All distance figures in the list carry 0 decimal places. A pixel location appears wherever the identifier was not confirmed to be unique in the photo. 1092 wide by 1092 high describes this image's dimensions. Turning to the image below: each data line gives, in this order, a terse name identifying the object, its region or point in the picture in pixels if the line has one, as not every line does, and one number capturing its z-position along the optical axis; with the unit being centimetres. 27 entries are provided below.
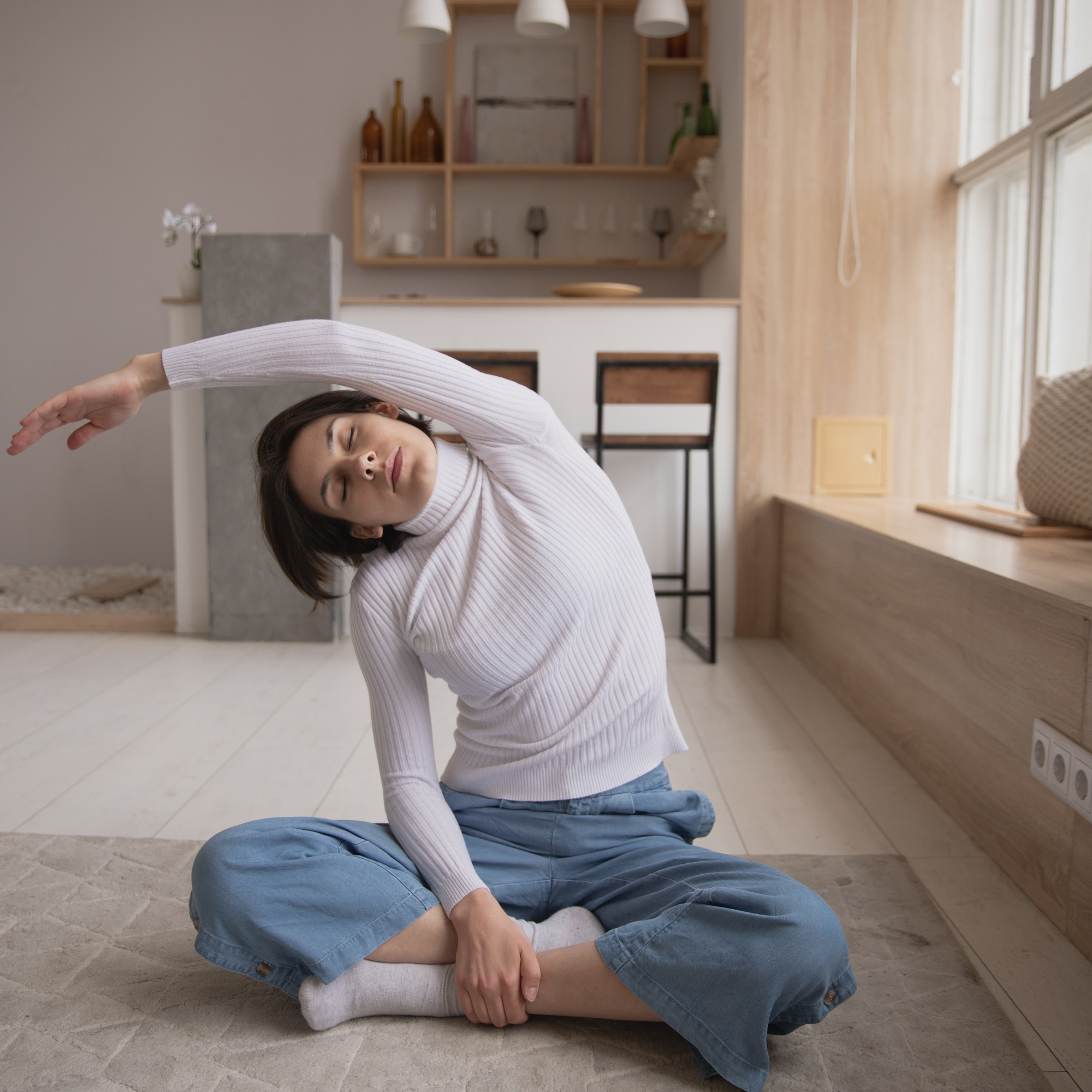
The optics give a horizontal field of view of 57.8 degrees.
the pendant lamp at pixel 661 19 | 362
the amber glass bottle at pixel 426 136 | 479
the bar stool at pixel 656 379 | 294
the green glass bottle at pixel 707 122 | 395
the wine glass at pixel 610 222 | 476
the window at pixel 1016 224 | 265
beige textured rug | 110
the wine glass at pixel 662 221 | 472
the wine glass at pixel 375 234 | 468
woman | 107
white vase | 338
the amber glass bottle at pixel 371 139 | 477
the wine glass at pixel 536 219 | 475
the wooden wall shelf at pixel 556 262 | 478
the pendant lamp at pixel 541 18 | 357
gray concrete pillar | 325
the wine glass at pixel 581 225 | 482
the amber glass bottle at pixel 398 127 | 475
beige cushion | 208
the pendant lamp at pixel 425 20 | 366
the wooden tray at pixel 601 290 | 342
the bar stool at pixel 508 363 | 290
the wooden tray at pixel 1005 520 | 209
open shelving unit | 467
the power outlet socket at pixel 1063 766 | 135
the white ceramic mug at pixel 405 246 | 480
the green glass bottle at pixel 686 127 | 422
